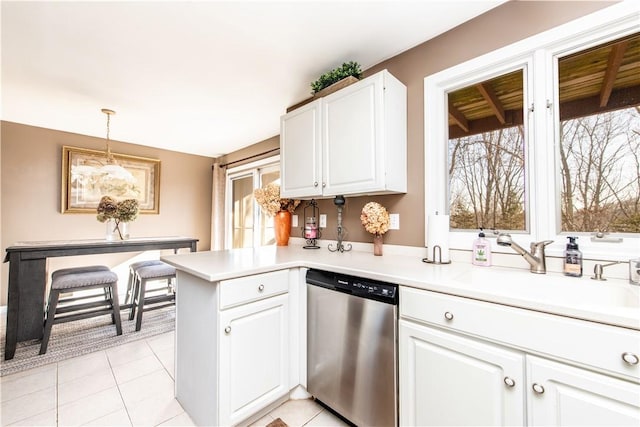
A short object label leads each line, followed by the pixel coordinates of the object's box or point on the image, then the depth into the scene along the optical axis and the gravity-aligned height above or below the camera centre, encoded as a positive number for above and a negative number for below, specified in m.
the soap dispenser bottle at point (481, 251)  1.46 -0.19
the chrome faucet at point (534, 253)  1.26 -0.17
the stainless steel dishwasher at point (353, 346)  1.20 -0.66
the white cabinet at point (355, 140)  1.68 +0.55
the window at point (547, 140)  1.21 +0.43
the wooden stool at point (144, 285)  2.61 -0.71
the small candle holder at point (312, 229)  2.34 -0.10
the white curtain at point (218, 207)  4.56 +0.19
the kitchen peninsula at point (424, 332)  0.77 -0.44
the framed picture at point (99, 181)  3.43 +0.51
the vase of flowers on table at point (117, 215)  2.75 +0.03
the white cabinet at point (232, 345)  1.26 -0.68
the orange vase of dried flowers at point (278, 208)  2.61 +0.10
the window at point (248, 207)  3.87 +0.18
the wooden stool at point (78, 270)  2.45 -0.51
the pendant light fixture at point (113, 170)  2.84 +0.53
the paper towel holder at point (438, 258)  1.53 -0.23
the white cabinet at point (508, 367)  0.74 -0.50
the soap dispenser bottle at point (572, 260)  1.19 -0.19
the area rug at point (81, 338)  2.07 -1.13
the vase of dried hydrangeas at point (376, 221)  1.83 -0.02
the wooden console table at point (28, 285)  2.18 -0.57
